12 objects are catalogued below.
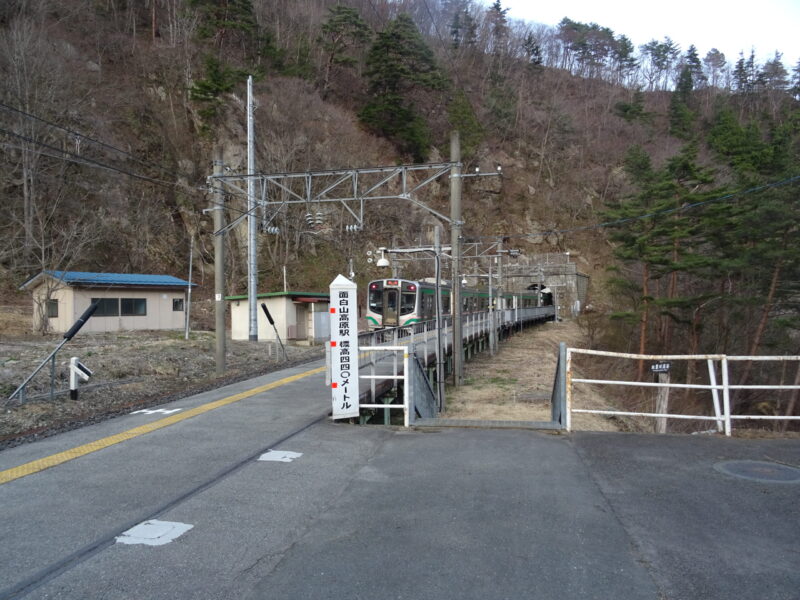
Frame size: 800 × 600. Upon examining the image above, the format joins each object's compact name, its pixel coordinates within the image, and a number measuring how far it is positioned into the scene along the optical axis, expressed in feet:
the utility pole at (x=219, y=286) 45.98
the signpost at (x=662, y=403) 42.96
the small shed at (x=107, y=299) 75.46
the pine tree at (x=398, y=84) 165.07
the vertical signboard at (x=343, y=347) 24.75
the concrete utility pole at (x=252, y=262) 72.59
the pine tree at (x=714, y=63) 250.04
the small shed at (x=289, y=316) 82.79
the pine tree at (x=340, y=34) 169.68
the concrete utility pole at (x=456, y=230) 45.21
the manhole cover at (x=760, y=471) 16.88
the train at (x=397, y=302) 79.87
